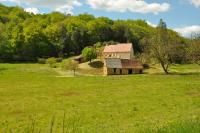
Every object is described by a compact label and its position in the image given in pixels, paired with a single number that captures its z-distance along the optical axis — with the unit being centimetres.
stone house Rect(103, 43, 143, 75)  7622
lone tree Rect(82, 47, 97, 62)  9106
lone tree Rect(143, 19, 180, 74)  7560
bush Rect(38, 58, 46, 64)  9794
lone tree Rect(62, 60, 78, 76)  7484
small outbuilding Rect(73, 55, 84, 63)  9338
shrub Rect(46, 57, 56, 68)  8641
